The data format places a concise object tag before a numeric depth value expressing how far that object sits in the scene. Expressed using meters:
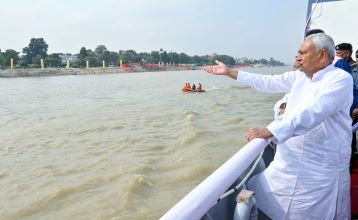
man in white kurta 1.73
